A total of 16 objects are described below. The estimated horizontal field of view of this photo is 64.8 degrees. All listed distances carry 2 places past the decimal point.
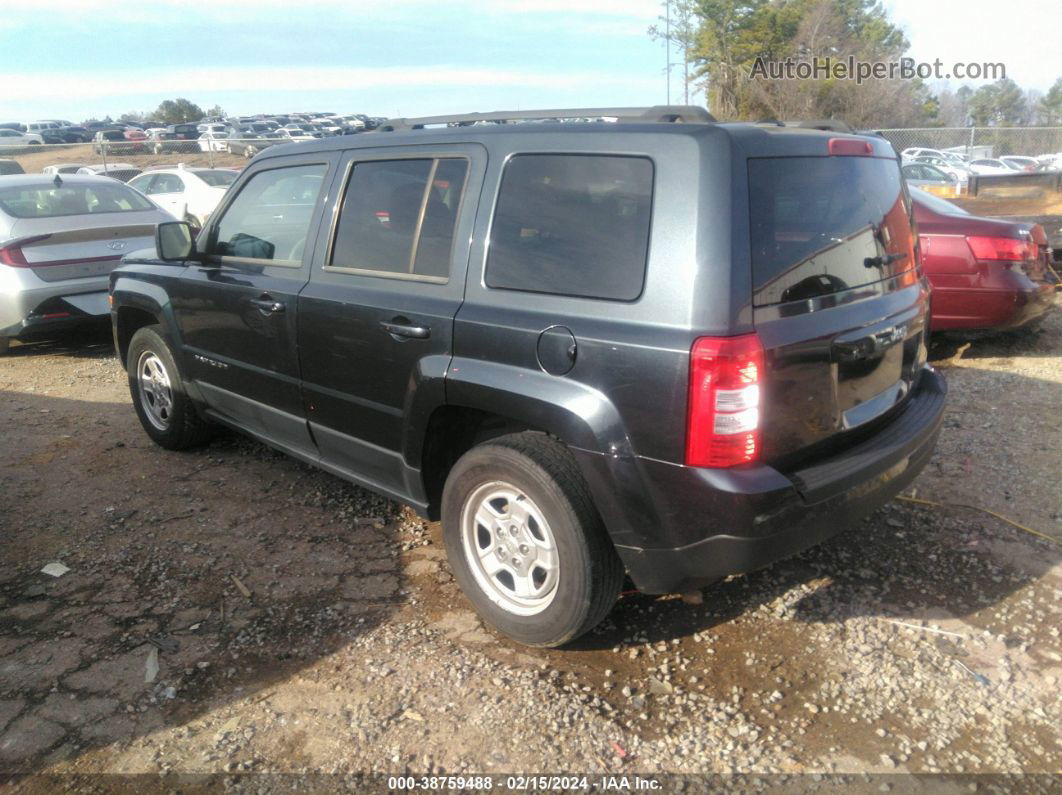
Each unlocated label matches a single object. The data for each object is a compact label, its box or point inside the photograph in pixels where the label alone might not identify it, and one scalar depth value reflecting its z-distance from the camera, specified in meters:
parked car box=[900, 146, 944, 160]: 27.70
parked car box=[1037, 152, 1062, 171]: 22.69
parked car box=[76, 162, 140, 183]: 20.86
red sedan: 6.39
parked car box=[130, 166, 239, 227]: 14.56
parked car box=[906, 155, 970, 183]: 18.89
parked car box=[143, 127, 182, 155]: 28.85
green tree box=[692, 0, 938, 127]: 33.75
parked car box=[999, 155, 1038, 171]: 26.13
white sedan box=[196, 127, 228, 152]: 23.94
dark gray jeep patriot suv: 2.57
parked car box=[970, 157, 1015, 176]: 24.19
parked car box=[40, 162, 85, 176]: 20.84
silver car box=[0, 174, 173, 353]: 7.30
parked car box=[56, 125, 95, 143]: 44.42
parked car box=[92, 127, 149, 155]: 29.10
